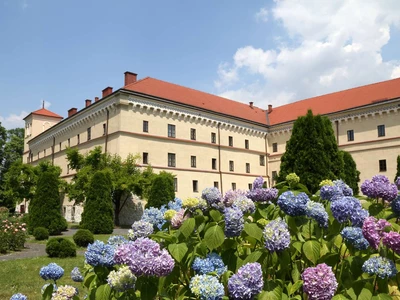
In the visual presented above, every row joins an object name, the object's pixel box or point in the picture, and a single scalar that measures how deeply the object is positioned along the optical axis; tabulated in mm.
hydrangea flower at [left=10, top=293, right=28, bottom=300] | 2514
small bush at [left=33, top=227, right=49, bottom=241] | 19094
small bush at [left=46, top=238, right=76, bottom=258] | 12586
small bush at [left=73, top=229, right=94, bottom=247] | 15352
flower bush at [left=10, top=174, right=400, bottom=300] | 1866
